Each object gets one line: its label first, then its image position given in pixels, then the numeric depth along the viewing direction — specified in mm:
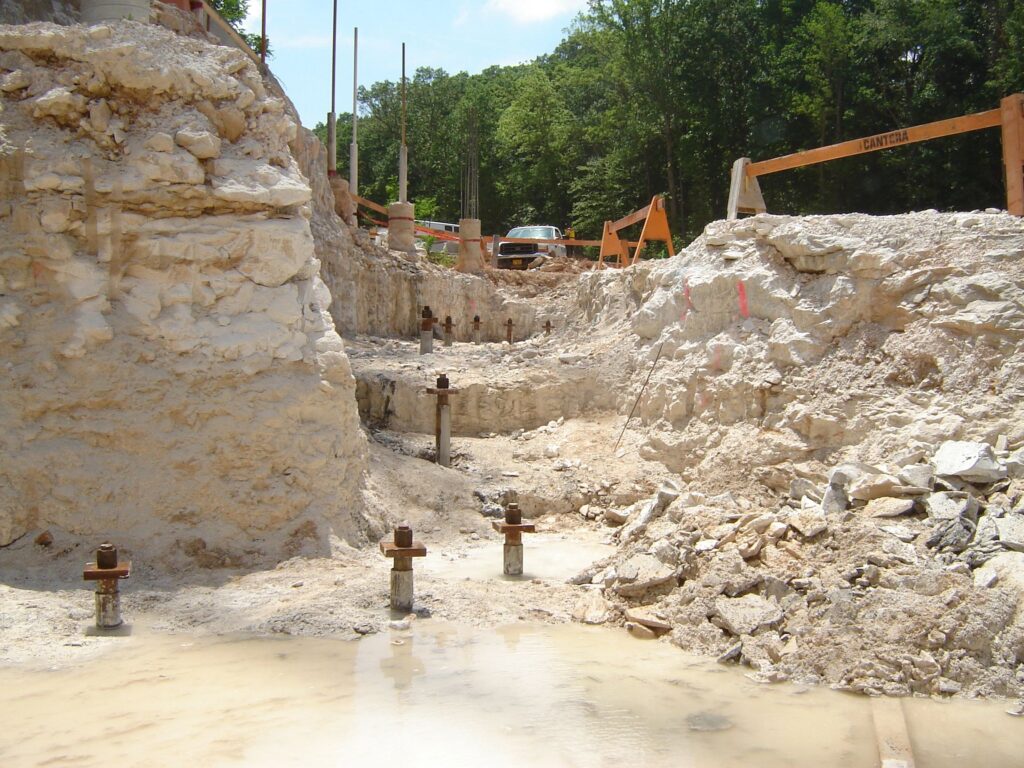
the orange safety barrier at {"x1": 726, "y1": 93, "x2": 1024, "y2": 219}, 9398
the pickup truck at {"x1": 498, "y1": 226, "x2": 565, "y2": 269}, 24797
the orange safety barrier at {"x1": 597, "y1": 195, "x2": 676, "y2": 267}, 14505
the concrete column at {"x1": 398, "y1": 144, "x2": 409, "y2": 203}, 21319
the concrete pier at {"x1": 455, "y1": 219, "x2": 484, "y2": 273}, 21172
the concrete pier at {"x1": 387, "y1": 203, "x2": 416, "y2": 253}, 19297
